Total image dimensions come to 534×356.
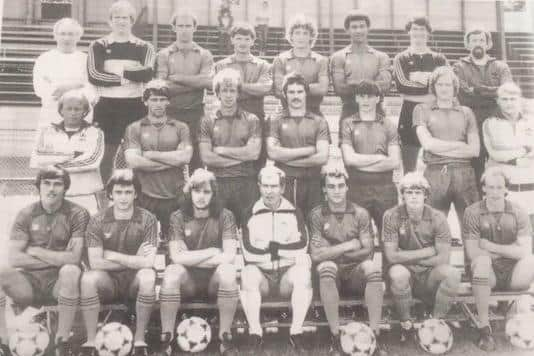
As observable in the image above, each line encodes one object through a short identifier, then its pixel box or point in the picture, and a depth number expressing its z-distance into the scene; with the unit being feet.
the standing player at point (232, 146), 12.17
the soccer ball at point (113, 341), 11.06
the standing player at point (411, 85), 13.05
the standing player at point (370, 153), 12.43
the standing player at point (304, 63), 12.75
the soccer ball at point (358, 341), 11.29
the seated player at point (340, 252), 11.43
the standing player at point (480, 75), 13.41
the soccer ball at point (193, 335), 11.10
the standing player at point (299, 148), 12.23
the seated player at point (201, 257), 11.18
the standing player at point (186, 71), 12.64
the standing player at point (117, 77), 12.42
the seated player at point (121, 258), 11.16
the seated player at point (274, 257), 11.42
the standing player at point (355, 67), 12.92
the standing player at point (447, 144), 12.72
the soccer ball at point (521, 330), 11.87
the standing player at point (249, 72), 12.61
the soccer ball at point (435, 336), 11.39
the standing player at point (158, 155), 12.09
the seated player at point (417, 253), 11.62
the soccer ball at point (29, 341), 11.16
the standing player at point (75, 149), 12.14
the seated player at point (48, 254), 11.19
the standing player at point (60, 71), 12.49
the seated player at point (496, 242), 12.09
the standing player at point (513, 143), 13.02
